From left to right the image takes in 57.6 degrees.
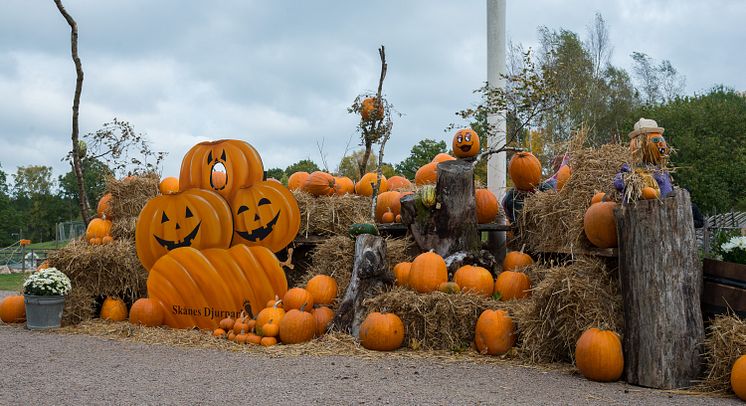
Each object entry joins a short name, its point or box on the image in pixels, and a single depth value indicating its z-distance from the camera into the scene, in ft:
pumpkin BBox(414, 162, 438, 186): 30.55
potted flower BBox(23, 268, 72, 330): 27.25
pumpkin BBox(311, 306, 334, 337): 24.03
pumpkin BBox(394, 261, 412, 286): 23.75
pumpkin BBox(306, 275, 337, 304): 24.98
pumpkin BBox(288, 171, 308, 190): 32.63
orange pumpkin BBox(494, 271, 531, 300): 23.11
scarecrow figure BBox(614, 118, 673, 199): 18.54
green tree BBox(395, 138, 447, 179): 95.50
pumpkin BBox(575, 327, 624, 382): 17.57
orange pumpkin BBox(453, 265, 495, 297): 23.02
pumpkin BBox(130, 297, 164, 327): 26.53
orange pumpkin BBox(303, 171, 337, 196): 30.22
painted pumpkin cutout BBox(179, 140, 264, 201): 27.35
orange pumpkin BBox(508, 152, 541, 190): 27.45
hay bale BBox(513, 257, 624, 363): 18.98
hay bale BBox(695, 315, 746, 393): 16.65
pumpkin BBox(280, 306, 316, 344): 23.15
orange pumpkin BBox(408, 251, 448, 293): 22.76
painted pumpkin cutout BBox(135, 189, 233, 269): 26.94
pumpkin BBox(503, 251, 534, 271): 24.71
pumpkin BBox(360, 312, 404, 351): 21.70
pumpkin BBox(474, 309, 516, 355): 20.93
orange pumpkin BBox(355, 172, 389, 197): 31.94
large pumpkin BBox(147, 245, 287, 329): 26.18
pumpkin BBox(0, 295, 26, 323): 29.17
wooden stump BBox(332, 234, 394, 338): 23.49
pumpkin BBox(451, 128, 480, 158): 28.27
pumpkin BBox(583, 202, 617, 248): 19.06
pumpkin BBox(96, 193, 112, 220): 32.48
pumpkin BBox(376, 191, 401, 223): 28.17
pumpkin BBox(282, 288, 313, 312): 24.26
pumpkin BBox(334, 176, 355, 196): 30.99
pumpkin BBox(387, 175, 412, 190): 31.65
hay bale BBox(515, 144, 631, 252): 22.25
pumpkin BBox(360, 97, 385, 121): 33.99
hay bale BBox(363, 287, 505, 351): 21.81
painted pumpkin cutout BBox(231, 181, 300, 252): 26.94
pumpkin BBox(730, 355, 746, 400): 15.83
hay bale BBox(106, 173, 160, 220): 32.30
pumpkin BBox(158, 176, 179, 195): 31.83
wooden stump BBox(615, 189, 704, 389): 17.10
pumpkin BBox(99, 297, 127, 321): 28.43
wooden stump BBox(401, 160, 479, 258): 24.89
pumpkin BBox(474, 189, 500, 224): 26.66
